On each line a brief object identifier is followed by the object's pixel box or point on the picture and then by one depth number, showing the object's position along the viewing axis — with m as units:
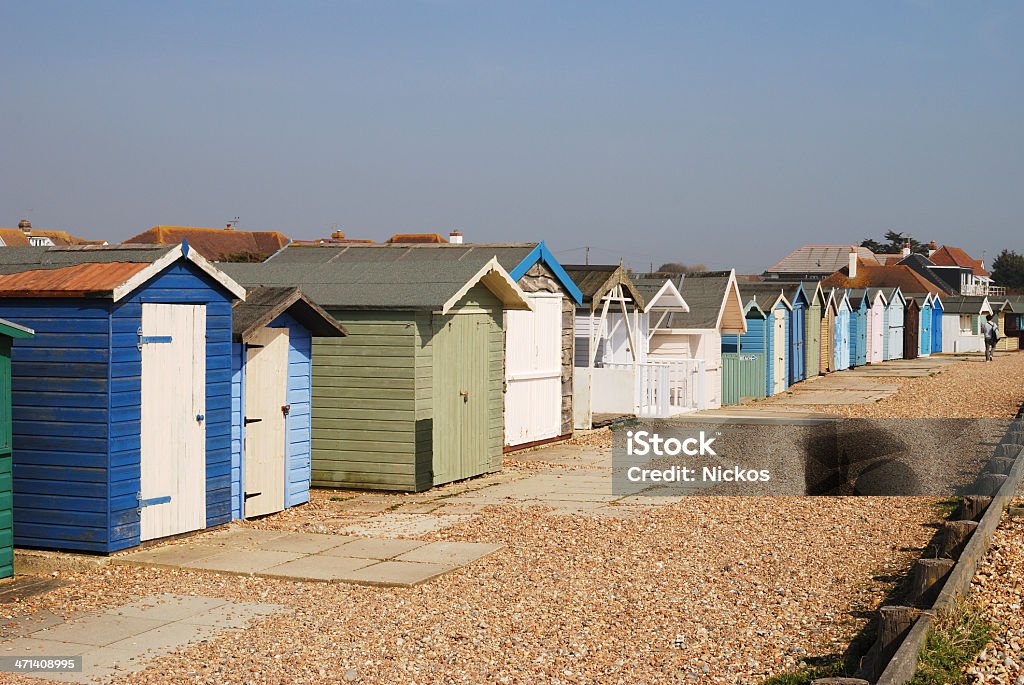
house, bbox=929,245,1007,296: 106.19
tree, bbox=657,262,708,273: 84.31
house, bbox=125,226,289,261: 52.59
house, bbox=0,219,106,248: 63.44
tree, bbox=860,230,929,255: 146.88
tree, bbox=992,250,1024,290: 128.75
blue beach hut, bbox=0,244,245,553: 10.08
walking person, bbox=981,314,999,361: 52.12
